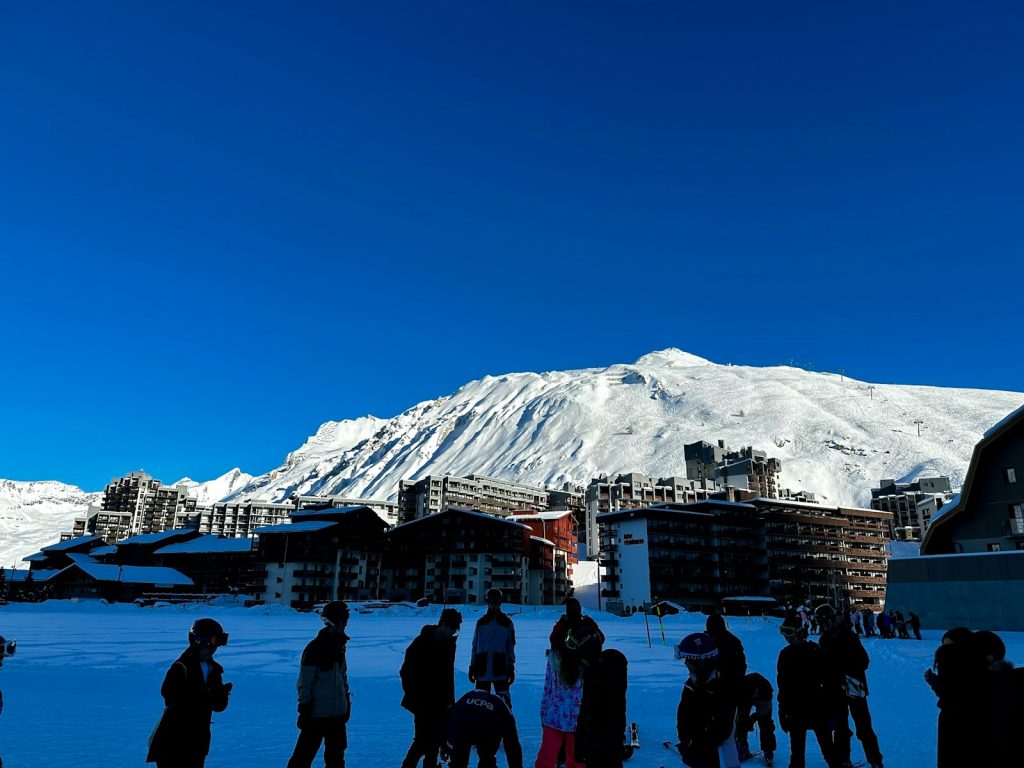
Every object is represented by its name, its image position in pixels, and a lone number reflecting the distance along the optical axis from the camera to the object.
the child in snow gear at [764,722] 9.45
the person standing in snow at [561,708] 7.81
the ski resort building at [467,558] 90.81
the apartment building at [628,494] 141.38
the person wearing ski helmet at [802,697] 8.48
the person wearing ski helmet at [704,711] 6.43
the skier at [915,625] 32.56
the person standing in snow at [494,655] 9.47
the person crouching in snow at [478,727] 6.50
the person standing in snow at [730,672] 6.44
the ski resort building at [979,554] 38.78
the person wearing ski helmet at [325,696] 7.31
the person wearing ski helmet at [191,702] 6.14
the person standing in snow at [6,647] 6.33
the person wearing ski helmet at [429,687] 7.96
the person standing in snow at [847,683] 8.84
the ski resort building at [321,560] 88.62
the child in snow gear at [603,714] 6.45
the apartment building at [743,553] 90.25
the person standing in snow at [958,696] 5.32
